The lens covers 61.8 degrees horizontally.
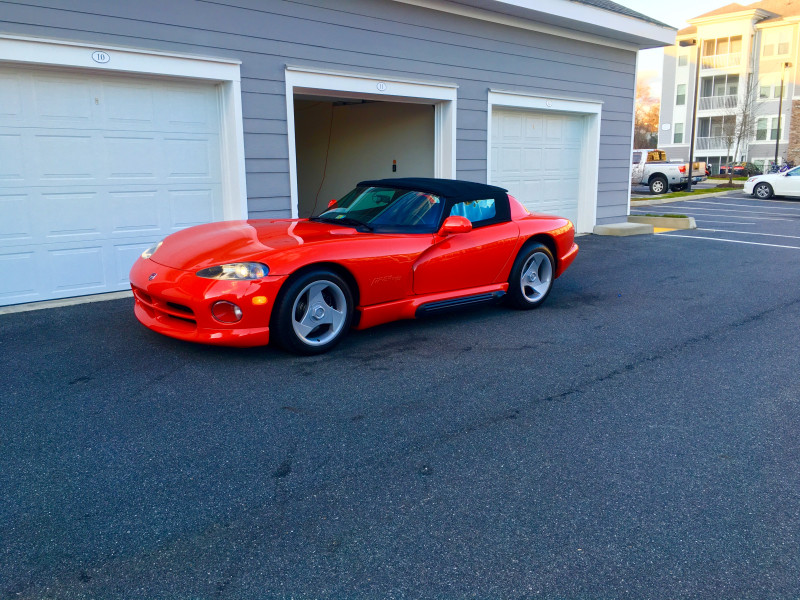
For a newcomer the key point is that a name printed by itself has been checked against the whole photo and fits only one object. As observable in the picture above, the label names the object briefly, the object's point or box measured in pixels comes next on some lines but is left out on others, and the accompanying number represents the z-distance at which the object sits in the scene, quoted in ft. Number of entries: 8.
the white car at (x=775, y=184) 77.82
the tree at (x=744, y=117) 124.57
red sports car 15.46
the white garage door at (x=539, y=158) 36.95
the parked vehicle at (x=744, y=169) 126.89
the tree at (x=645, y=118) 260.42
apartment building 134.62
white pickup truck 85.51
